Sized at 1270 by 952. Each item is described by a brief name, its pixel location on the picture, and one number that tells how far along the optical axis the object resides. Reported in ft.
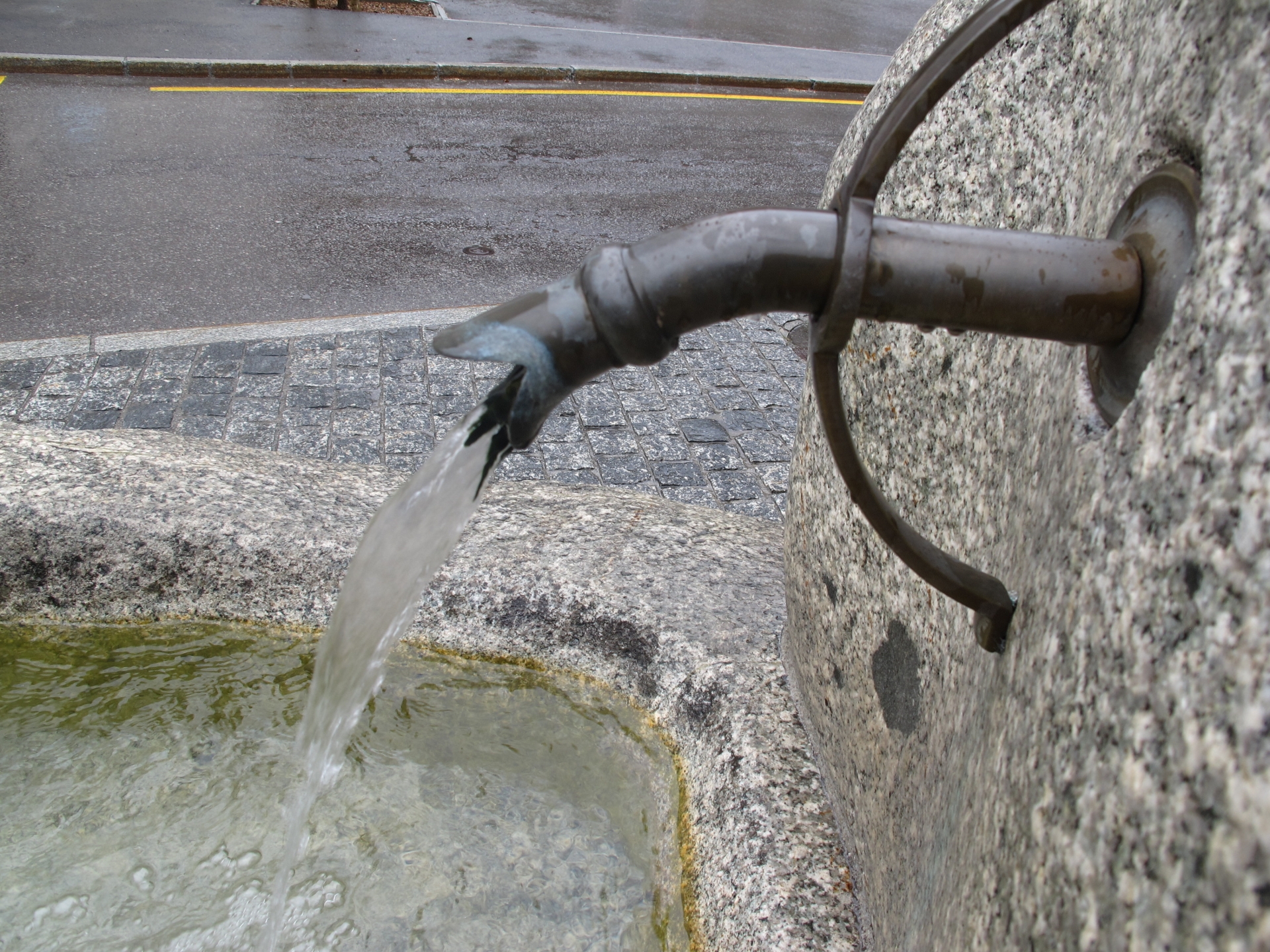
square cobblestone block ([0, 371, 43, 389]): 13.87
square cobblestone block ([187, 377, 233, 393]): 14.19
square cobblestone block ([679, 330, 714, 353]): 16.61
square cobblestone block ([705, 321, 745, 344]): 16.92
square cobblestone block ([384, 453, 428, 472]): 12.69
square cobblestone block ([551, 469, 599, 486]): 12.87
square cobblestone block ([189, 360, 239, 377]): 14.62
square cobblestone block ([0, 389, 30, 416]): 13.29
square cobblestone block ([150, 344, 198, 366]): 14.96
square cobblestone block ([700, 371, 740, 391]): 15.47
